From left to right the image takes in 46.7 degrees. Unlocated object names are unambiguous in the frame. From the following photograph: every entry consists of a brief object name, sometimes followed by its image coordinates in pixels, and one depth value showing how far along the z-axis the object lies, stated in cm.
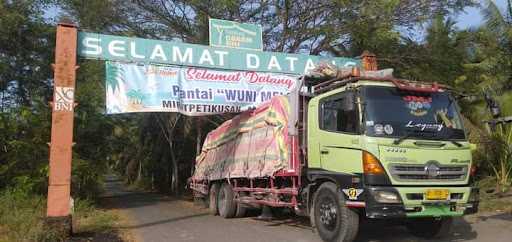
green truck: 933
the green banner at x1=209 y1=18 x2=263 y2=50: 1440
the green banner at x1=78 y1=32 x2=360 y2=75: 1323
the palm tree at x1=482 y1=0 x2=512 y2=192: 1587
